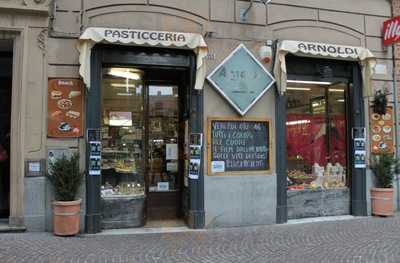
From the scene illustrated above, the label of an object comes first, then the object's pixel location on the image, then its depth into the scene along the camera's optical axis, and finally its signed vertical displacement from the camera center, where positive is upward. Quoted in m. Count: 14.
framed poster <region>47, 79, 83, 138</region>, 8.18 +0.73
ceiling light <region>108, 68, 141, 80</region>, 9.02 +1.50
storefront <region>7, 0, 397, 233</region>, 8.19 +0.80
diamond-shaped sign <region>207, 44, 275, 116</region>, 9.01 +1.39
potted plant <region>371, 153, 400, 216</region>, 9.84 -0.80
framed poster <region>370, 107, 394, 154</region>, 10.26 +0.37
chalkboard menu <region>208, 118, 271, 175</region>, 9.01 +0.07
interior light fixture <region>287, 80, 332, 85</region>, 9.94 +1.46
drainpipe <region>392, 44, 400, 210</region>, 10.40 +0.84
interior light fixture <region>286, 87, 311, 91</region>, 9.93 +1.32
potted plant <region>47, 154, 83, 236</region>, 7.78 -0.79
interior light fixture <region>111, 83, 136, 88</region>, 9.06 +1.27
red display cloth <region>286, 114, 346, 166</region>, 10.23 +0.19
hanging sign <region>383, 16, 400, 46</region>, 9.99 +2.61
